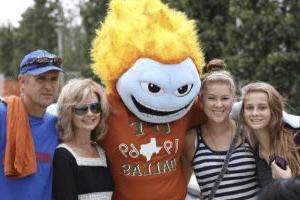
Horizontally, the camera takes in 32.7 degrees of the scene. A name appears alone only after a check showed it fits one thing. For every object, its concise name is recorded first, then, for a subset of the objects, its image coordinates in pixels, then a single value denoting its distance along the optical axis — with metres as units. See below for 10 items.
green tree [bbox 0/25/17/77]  43.00
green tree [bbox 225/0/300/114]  7.30
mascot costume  3.33
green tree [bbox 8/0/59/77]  37.59
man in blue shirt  2.88
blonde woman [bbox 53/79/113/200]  2.93
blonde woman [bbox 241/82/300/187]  3.21
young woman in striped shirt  3.36
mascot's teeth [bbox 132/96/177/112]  3.34
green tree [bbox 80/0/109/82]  13.83
